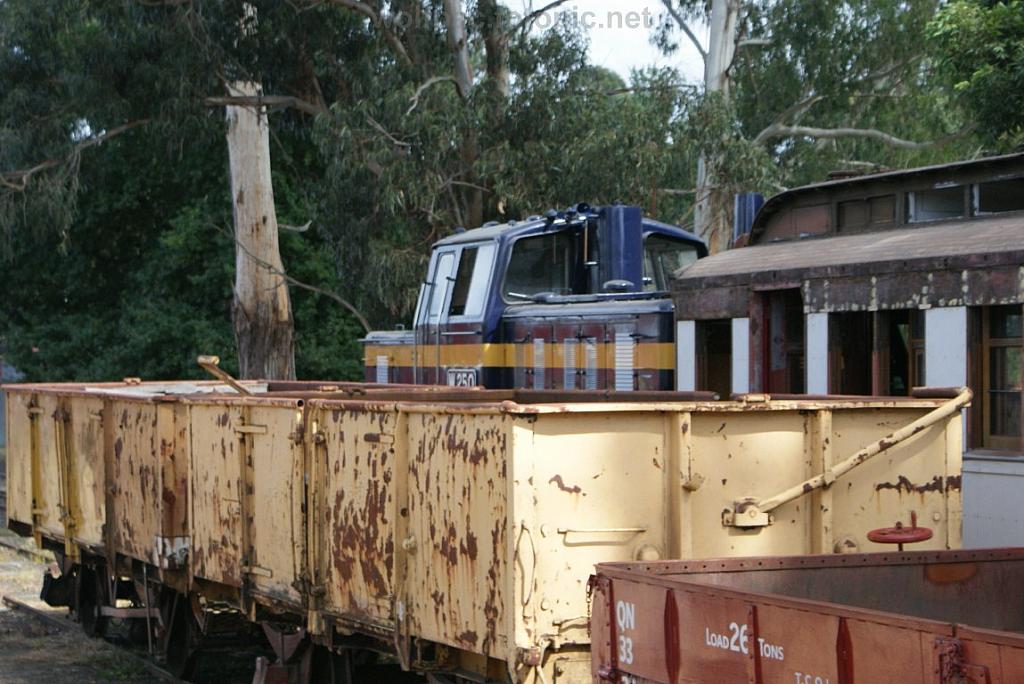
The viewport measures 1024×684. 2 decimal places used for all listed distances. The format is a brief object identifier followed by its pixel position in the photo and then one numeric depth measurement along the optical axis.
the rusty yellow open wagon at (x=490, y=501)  11.25
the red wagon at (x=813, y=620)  7.79
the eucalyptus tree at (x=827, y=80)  64.06
